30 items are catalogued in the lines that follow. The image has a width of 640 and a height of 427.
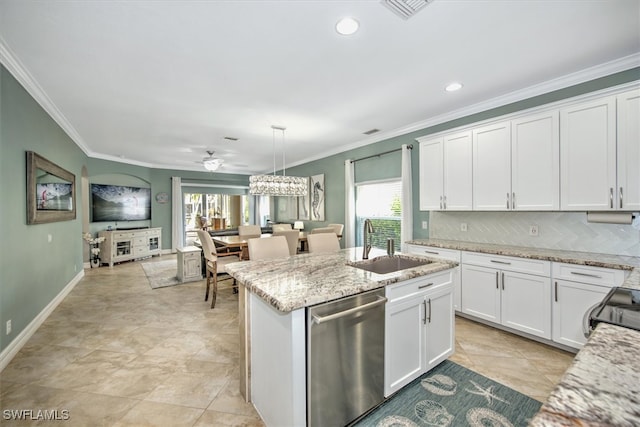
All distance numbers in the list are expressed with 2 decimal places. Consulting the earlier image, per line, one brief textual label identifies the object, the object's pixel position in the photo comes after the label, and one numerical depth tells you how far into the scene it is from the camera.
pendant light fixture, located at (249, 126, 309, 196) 4.64
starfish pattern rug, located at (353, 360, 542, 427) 1.66
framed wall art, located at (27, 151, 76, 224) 2.77
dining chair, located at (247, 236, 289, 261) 2.61
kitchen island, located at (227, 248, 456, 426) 1.32
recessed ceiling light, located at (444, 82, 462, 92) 2.80
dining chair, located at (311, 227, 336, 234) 4.81
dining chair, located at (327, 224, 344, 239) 5.28
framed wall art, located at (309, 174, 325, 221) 6.33
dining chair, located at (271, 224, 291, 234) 6.33
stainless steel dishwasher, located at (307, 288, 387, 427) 1.37
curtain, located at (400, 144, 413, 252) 4.10
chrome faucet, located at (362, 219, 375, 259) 2.34
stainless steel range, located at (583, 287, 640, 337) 1.01
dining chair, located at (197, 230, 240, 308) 3.67
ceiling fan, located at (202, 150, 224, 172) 5.39
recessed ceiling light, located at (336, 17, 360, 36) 1.84
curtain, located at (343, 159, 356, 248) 5.32
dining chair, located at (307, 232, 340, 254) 2.97
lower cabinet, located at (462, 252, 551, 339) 2.48
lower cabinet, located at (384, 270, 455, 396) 1.73
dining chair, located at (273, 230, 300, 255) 4.14
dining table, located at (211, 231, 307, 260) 4.20
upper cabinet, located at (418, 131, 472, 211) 3.24
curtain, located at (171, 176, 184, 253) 7.96
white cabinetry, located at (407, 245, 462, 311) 3.11
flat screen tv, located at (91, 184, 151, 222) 6.51
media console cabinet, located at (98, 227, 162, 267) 6.31
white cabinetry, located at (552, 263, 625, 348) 2.15
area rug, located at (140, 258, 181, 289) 4.78
